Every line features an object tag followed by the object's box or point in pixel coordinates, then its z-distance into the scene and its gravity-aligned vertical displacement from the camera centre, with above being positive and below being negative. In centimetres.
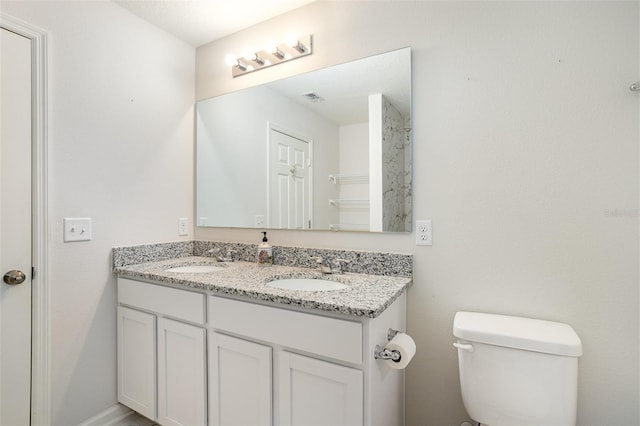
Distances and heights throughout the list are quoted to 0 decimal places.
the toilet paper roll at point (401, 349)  108 -48
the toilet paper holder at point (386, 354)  108 -50
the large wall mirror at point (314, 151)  152 +34
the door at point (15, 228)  135 -6
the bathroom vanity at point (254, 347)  106 -55
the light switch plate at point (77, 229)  154 -8
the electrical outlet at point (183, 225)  210 -9
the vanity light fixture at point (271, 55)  175 +93
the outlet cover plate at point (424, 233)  144 -10
